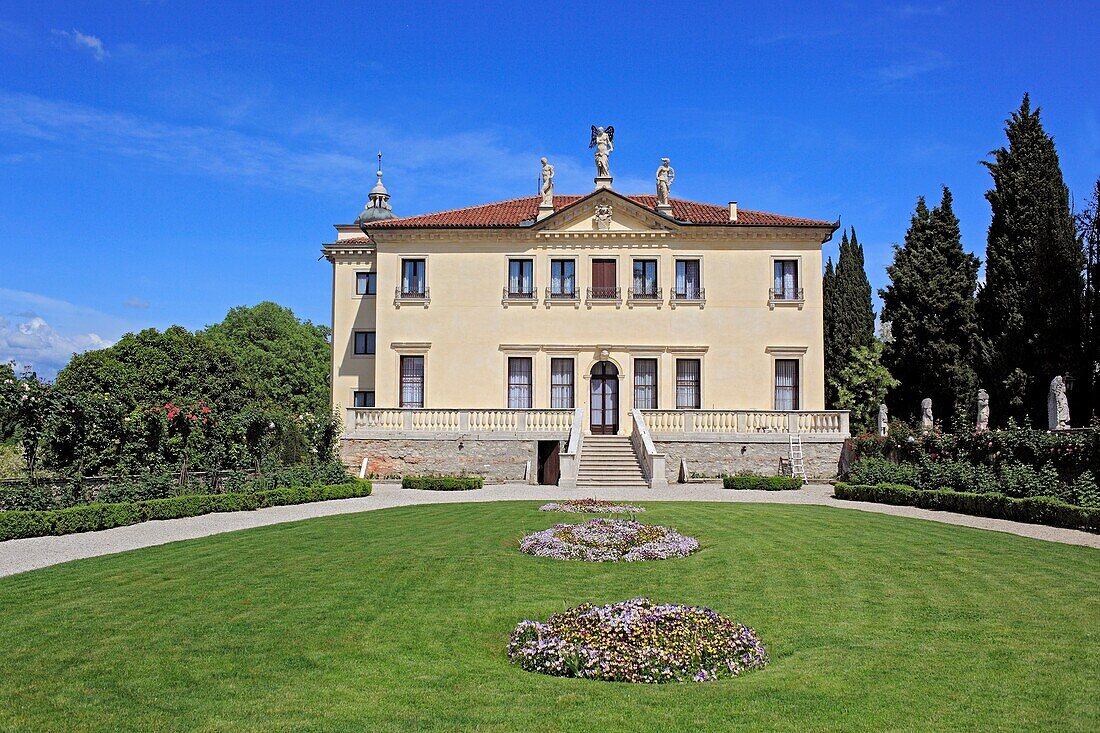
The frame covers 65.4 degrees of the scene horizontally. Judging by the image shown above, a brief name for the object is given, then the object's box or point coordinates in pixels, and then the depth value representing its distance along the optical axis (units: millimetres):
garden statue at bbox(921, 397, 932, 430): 32125
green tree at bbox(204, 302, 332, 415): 69062
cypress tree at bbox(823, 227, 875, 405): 48125
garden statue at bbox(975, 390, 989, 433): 27072
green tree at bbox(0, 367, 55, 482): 20766
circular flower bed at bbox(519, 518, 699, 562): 14431
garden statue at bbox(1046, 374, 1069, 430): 24297
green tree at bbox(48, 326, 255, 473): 22609
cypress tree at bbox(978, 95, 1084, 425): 30875
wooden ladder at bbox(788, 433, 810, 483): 33375
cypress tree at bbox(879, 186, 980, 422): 40031
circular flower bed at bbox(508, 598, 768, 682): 8188
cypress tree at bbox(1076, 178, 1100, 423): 29531
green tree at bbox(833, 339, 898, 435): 41562
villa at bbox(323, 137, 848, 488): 38125
